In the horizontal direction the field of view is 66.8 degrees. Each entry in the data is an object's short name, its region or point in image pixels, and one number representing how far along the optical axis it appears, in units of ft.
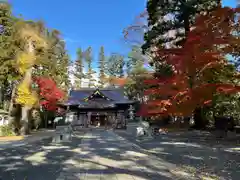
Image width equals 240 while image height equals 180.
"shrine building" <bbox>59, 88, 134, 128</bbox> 74.38
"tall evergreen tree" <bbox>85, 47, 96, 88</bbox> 162.90
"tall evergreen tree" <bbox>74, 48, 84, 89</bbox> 163.82
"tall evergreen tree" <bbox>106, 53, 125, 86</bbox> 173.30
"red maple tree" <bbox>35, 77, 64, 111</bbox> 69.23
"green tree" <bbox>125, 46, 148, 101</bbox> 85.55
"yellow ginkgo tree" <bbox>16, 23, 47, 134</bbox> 55.37
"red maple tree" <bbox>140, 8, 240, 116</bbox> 30.51
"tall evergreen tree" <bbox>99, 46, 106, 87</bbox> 171.95
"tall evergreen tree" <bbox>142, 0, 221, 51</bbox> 41.27
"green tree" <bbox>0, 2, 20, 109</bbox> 55.18
